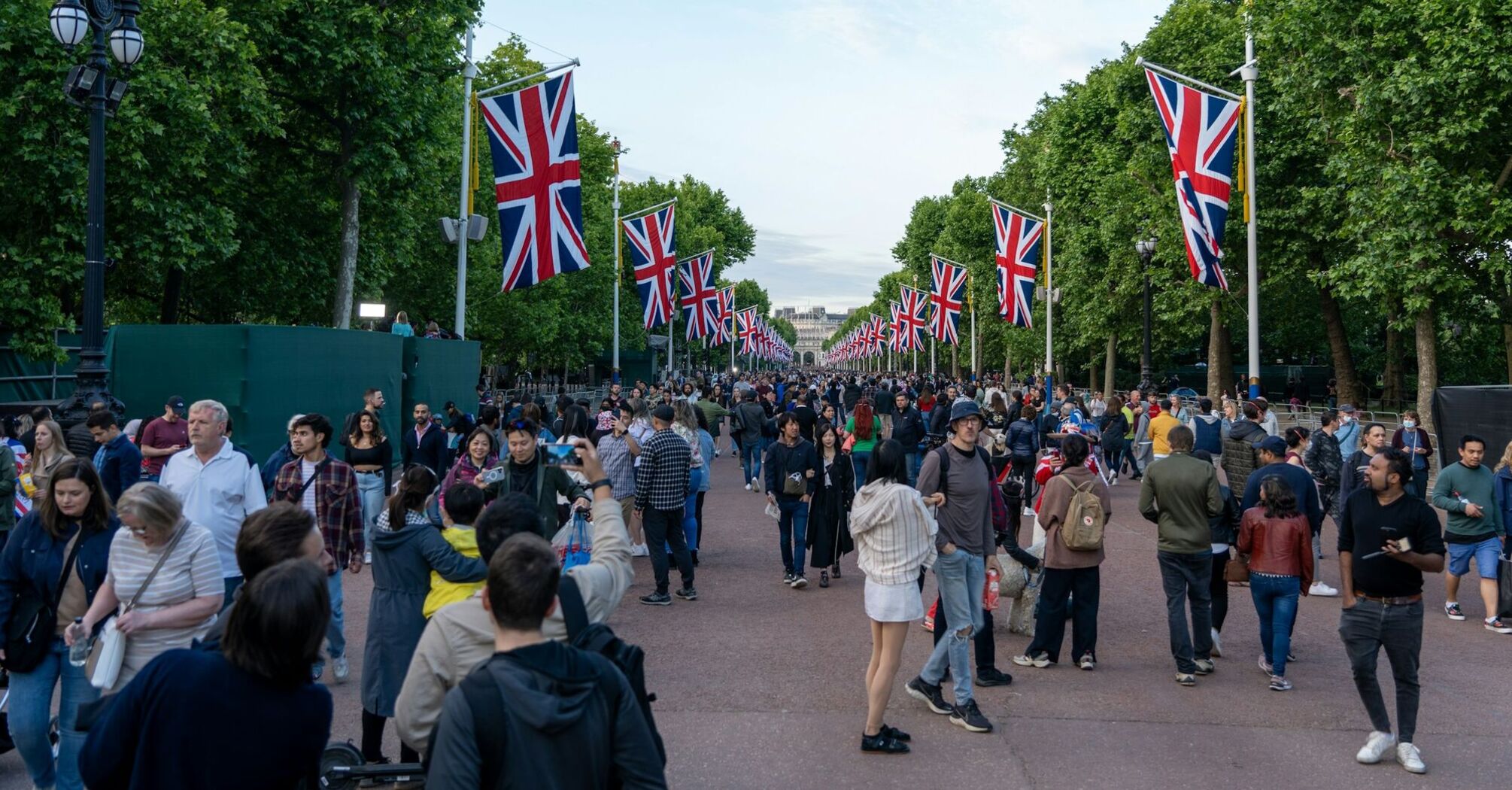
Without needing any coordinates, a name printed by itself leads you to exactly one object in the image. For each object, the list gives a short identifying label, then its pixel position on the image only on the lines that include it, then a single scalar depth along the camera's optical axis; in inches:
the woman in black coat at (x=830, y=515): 441.7
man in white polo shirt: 256.7
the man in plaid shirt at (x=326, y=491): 288.5
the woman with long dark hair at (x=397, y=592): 211.2
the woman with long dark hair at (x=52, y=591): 195.0
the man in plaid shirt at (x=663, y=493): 410.6
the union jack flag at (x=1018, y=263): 1220.5
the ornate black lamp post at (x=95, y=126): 469.1
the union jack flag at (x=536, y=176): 753.6
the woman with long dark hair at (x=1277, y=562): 307.1
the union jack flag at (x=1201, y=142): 764.0
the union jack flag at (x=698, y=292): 1647.4
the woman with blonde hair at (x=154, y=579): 177.3
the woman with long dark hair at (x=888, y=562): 250.7
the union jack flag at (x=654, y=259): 1280.8
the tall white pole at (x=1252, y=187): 831.1
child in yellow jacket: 202.7
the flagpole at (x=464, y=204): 912.9
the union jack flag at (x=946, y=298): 1588.3
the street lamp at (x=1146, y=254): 1070.4
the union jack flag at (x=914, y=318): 2113.7
